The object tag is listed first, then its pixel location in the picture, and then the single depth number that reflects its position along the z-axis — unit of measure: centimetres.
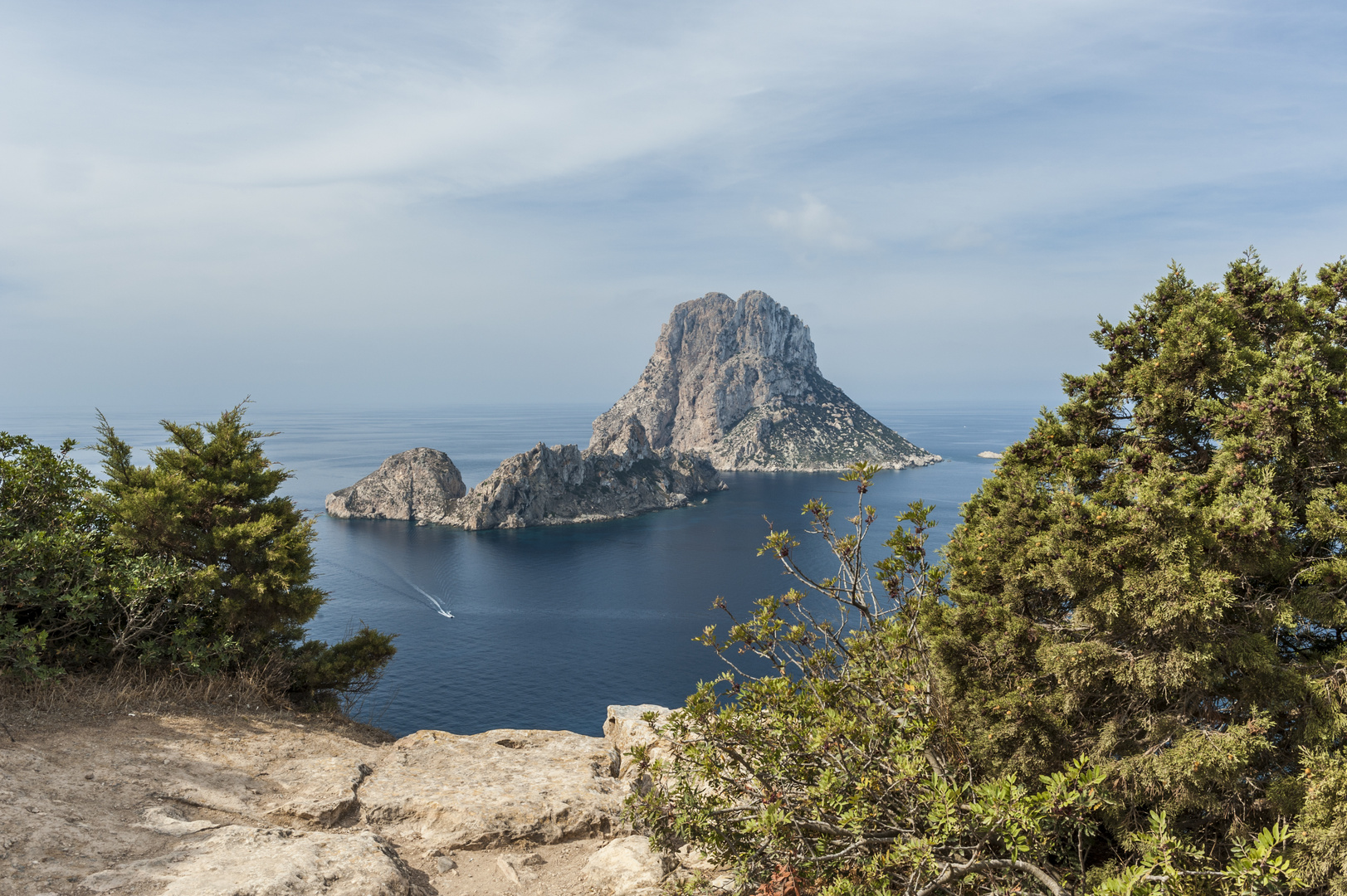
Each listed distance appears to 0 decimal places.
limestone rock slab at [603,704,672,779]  1326
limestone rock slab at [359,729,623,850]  956
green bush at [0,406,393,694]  1270
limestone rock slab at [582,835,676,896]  817
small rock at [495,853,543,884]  868
